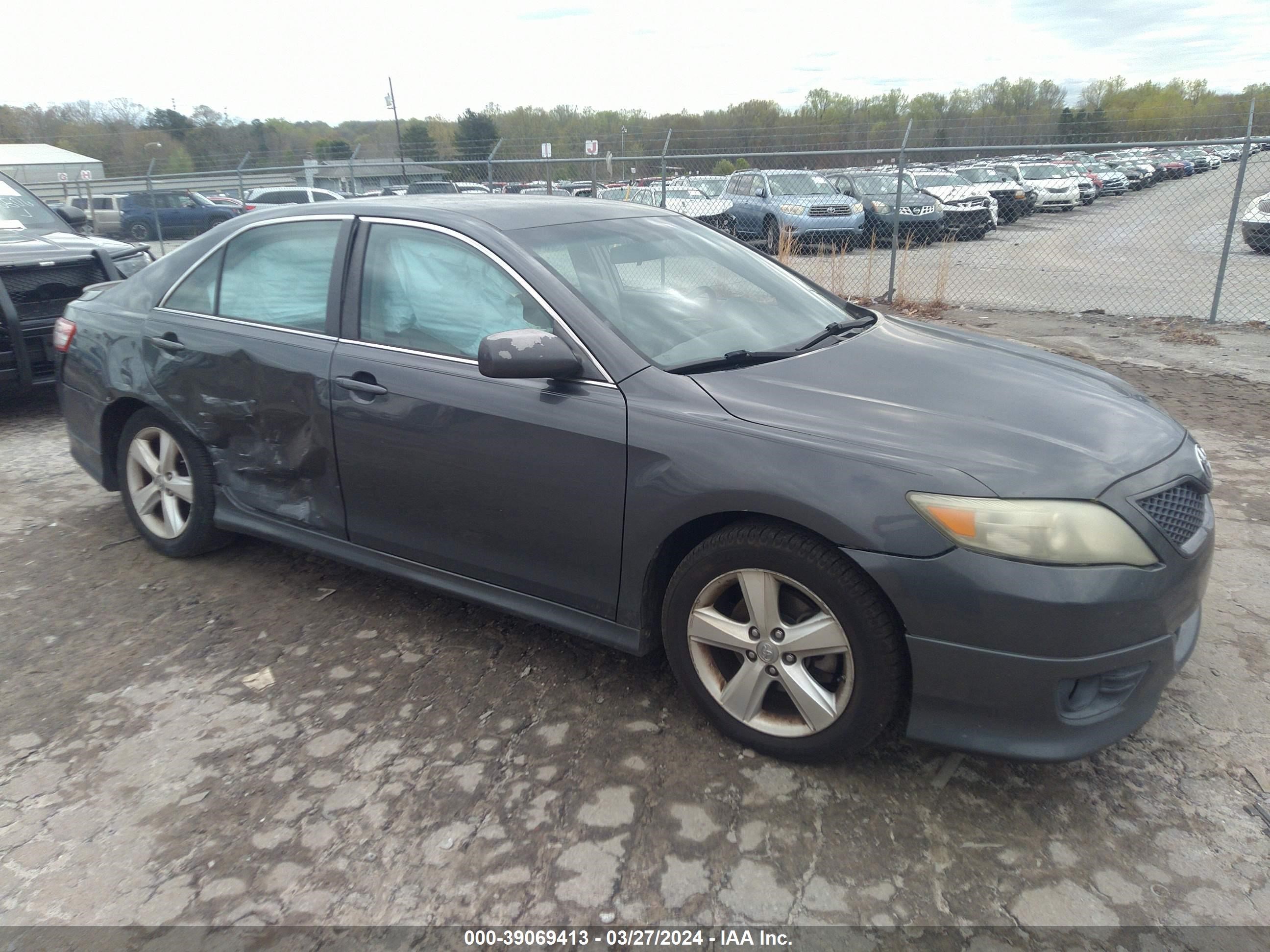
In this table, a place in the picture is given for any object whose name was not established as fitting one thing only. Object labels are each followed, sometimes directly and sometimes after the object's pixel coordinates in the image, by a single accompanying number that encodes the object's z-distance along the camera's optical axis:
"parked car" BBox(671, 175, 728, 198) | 15.97
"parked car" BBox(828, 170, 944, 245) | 14.93
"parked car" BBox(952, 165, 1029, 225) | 21.31
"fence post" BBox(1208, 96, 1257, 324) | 9.11
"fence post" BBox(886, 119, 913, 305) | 10.61
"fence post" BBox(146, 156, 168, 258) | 17.14
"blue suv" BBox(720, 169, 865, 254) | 14.49
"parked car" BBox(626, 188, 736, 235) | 14.88
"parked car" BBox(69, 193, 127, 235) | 25.22
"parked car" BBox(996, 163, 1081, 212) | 23.95
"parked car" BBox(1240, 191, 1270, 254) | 15.60
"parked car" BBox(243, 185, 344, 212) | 21.20
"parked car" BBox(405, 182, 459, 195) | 16.70
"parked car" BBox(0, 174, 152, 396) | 6.22
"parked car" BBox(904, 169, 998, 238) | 19.00
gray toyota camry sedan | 2.31
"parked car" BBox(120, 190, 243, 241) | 24.06
